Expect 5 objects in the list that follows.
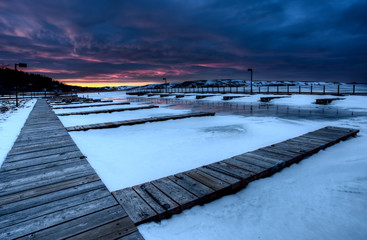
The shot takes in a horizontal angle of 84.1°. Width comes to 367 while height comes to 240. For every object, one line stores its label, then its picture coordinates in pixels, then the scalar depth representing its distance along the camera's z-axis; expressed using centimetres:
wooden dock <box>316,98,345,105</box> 1789
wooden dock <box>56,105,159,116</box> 1280
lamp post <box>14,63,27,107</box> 1684
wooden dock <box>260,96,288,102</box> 2217
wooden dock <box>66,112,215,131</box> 808
